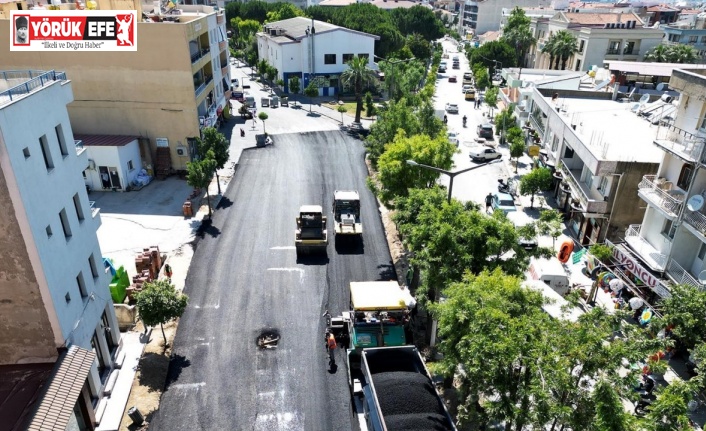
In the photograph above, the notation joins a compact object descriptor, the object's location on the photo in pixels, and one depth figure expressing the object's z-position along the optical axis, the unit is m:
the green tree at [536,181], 38.47
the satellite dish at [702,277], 22.86
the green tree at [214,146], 38.12
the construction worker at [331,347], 22.94
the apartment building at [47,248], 15.97
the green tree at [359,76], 61.53
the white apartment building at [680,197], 23.88
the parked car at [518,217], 34.91
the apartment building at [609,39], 73.25
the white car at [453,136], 55.71
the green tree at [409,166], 29.11
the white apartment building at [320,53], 76.62
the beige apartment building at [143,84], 41.19
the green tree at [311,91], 73.12
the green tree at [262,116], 56.72
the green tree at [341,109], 64.99
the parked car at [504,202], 38.53
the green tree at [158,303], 21.84
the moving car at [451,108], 72.81
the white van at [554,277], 27.94
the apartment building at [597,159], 31.12
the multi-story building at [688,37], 82.06
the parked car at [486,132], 59.68
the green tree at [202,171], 35.22
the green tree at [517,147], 46.94
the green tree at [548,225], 20.55
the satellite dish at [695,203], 23.34
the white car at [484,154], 51.25
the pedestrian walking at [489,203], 40.31
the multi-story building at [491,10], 158.88
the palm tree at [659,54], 68.62
